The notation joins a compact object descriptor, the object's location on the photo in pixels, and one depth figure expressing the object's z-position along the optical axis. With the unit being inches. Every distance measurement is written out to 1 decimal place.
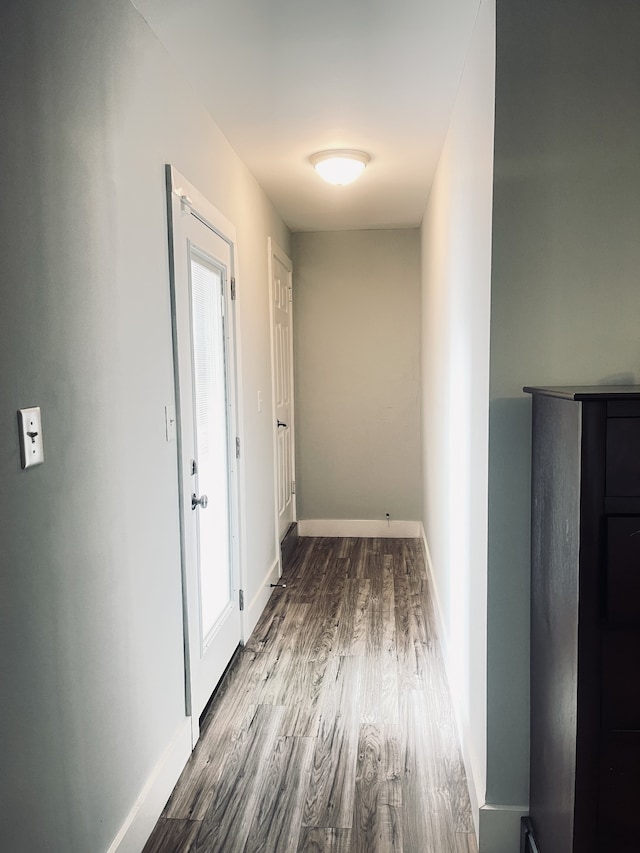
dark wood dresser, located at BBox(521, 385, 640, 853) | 51.1
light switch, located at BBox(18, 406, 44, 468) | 50.6
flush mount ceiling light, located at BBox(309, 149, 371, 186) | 123.9
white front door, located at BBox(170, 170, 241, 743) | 90.4
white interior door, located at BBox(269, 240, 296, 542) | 170.6
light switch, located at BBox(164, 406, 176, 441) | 84.1
